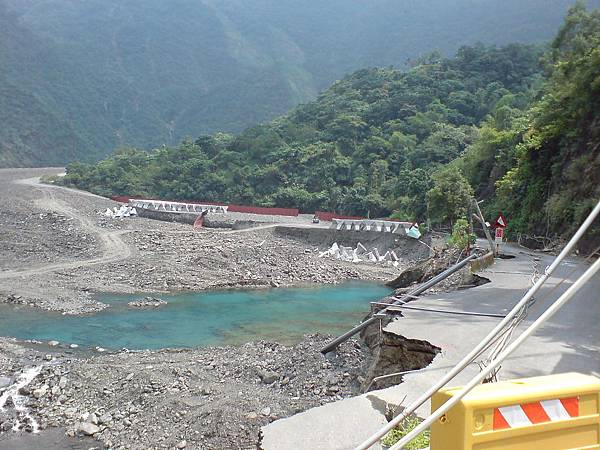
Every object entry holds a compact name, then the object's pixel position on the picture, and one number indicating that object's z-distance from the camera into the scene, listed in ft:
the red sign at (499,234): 60.80
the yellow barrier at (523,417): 10.39
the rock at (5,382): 41.24
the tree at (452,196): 98.58
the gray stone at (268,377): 38.11
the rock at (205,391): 37.38
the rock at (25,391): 39.34
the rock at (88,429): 32.96
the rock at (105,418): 34.12
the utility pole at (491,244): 55.17
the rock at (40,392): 38.63
